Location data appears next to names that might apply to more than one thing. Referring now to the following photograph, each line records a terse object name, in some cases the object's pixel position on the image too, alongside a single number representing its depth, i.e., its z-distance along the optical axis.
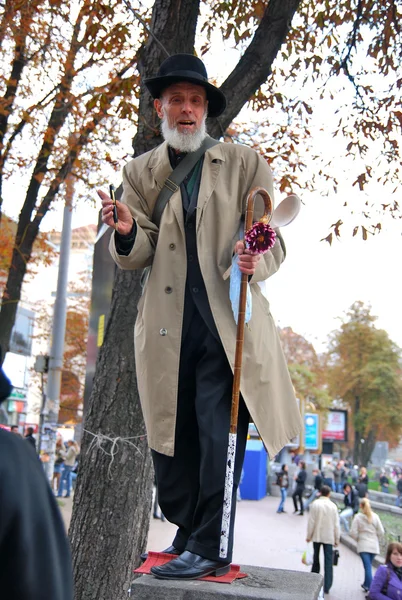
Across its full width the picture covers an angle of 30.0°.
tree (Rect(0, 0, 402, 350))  6.03
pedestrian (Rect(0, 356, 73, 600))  1.43
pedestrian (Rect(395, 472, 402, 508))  32.03
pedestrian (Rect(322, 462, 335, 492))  43.36
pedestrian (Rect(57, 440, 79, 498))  25.31
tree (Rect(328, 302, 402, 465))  49.91
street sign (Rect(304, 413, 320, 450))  43.09
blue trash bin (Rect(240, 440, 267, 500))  33.97
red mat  3.29
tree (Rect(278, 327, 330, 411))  53.05
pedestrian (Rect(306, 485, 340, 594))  14.08
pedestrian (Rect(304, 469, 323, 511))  26.50
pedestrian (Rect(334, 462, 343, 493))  38.09
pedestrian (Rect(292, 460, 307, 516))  28.48
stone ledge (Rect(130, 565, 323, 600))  3.08
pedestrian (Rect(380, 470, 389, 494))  42.74
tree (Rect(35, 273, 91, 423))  34.31
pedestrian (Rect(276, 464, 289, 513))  29.80
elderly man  3.38
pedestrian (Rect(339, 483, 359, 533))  24.26
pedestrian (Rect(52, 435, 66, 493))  26.83
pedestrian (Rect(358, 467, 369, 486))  28.99
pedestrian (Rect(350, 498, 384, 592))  14.67
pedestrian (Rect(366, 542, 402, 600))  10.32
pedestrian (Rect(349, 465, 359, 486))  37.39
